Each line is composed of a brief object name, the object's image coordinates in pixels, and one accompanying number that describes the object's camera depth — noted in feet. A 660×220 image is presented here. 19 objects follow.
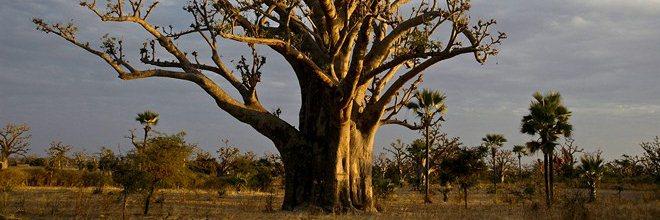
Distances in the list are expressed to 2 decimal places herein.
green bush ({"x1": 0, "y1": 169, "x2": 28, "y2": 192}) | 92.73
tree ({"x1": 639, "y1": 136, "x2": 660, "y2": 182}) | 110.22
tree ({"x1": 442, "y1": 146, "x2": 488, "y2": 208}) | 82.48
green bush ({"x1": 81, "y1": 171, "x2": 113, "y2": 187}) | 96.55
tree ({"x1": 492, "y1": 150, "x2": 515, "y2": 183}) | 176.11
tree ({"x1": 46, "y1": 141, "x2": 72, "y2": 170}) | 136.46
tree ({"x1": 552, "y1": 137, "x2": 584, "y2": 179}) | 126.21
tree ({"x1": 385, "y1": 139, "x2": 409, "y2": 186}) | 145.32
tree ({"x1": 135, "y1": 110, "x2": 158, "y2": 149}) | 119.14
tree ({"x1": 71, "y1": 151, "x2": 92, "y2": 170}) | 156.87
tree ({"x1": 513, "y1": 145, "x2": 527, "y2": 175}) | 173.37
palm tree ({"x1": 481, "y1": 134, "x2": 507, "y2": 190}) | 148.15
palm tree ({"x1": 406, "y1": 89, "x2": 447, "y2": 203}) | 88.79
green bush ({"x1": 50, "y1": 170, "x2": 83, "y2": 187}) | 108.47
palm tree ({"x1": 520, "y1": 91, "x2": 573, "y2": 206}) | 80.64
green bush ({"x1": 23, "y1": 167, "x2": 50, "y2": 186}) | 107.04
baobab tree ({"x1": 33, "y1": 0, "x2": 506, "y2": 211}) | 45.85
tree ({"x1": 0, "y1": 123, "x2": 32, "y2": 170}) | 143.53
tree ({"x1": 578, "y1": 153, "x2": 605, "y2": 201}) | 90.56
